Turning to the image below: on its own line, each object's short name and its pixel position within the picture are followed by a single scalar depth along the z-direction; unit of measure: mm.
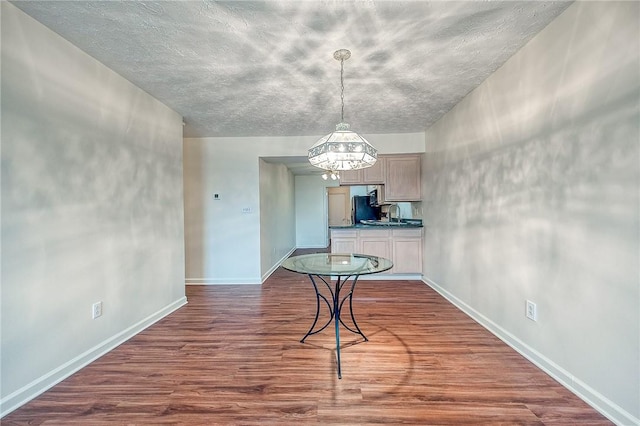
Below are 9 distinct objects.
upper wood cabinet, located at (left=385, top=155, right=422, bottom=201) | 4516
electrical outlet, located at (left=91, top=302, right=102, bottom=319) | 2125
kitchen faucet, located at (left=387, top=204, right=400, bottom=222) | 5324
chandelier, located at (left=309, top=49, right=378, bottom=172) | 2160
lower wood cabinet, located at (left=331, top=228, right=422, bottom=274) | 4453
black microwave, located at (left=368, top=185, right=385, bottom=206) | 4844
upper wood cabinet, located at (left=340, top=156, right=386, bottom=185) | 4523
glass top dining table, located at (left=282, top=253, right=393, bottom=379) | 2031
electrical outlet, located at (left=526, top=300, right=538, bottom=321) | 1975
